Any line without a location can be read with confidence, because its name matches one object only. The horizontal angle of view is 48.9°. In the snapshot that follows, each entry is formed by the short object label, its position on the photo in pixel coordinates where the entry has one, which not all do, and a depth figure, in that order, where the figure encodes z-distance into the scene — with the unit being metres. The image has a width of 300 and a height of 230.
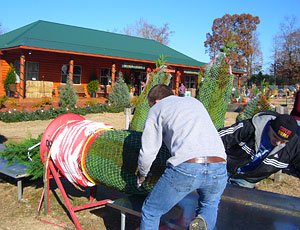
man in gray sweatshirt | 2.36
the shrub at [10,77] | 18.47
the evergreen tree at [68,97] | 14.73
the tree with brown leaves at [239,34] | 51.41
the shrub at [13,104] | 14.30
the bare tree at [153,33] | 53.54
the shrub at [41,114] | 12.30
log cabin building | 17.77
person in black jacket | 3.37
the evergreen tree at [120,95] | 16.61
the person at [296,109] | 5.01
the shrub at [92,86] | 20.69
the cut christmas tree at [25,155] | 4.65
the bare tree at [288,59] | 50.66
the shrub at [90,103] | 16.19
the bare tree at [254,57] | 54.69
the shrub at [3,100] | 14.05
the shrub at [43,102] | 14.76
